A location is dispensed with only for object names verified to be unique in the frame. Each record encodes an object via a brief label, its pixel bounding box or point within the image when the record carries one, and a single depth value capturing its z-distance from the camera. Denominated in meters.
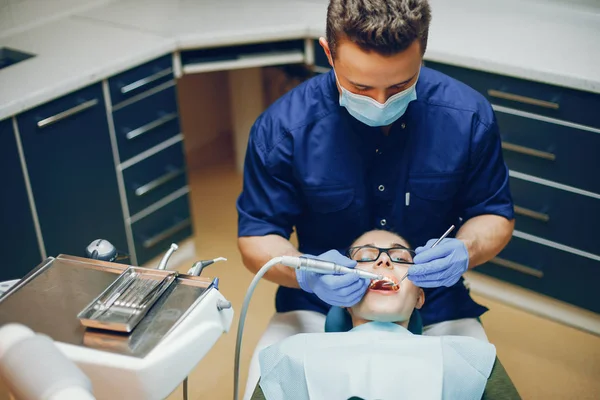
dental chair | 1.46
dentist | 1.71
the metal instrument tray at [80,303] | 1.02
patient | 1.45
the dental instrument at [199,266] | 1.22
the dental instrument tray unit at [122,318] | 0.98
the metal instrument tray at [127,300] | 1.03
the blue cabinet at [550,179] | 2.27
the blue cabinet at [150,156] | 2.50
